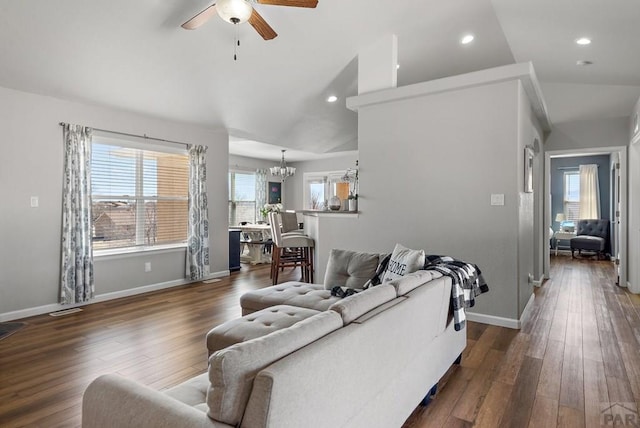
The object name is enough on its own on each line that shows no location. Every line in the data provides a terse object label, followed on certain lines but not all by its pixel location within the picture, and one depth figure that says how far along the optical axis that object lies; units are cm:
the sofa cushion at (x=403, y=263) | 268
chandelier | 866
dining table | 766
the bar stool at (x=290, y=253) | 550
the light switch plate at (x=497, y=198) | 372
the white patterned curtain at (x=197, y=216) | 575
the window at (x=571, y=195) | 936
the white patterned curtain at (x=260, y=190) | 984
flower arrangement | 859
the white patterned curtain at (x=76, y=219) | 433
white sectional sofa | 109
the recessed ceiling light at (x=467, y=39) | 443
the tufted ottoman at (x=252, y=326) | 231
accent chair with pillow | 821
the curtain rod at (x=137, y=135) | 468
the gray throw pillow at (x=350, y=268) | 319
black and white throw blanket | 250
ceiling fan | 279
